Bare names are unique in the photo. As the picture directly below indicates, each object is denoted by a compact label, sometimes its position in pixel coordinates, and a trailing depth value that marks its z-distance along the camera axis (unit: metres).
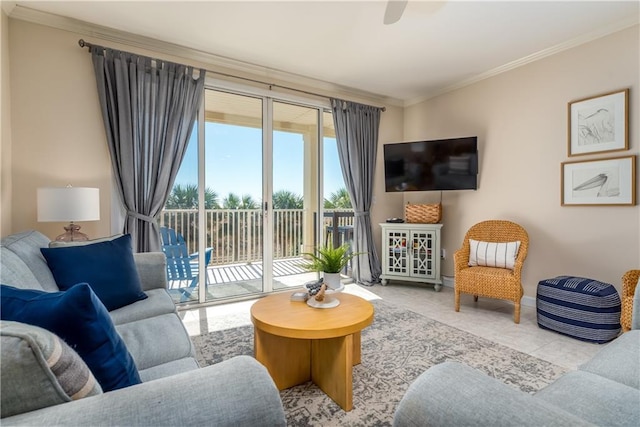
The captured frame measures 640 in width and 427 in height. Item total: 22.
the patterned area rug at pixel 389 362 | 1.55
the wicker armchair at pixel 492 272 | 2.72
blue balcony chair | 3.12
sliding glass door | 3.23
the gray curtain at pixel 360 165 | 4.05
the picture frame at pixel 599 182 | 2.55
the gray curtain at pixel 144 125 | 2.70
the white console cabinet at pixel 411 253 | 3.78
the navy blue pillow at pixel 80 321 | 0.71
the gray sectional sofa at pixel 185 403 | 0.55
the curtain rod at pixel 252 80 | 2.61
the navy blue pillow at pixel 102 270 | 1.66
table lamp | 2.13
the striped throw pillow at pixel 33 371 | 0.55
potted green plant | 2.05
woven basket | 3.89
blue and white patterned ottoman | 2.26
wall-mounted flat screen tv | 3.58
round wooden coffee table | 1.56
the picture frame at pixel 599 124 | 2.58
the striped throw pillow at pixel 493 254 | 2.95
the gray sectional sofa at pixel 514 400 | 0.62
